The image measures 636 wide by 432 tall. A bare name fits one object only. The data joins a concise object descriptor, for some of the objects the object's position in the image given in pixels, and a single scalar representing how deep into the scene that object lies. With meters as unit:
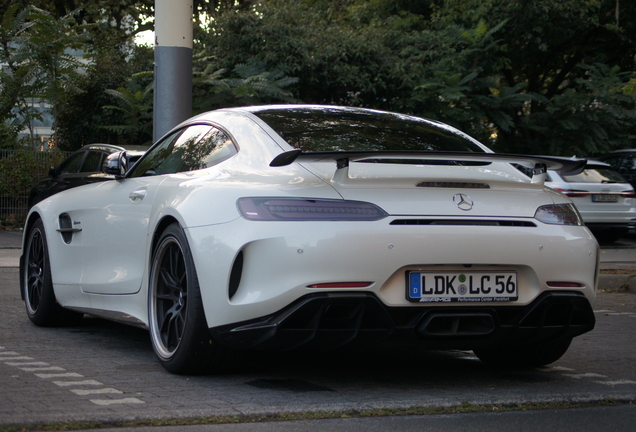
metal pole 9.22
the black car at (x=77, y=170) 12.62
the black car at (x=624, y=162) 16.56
